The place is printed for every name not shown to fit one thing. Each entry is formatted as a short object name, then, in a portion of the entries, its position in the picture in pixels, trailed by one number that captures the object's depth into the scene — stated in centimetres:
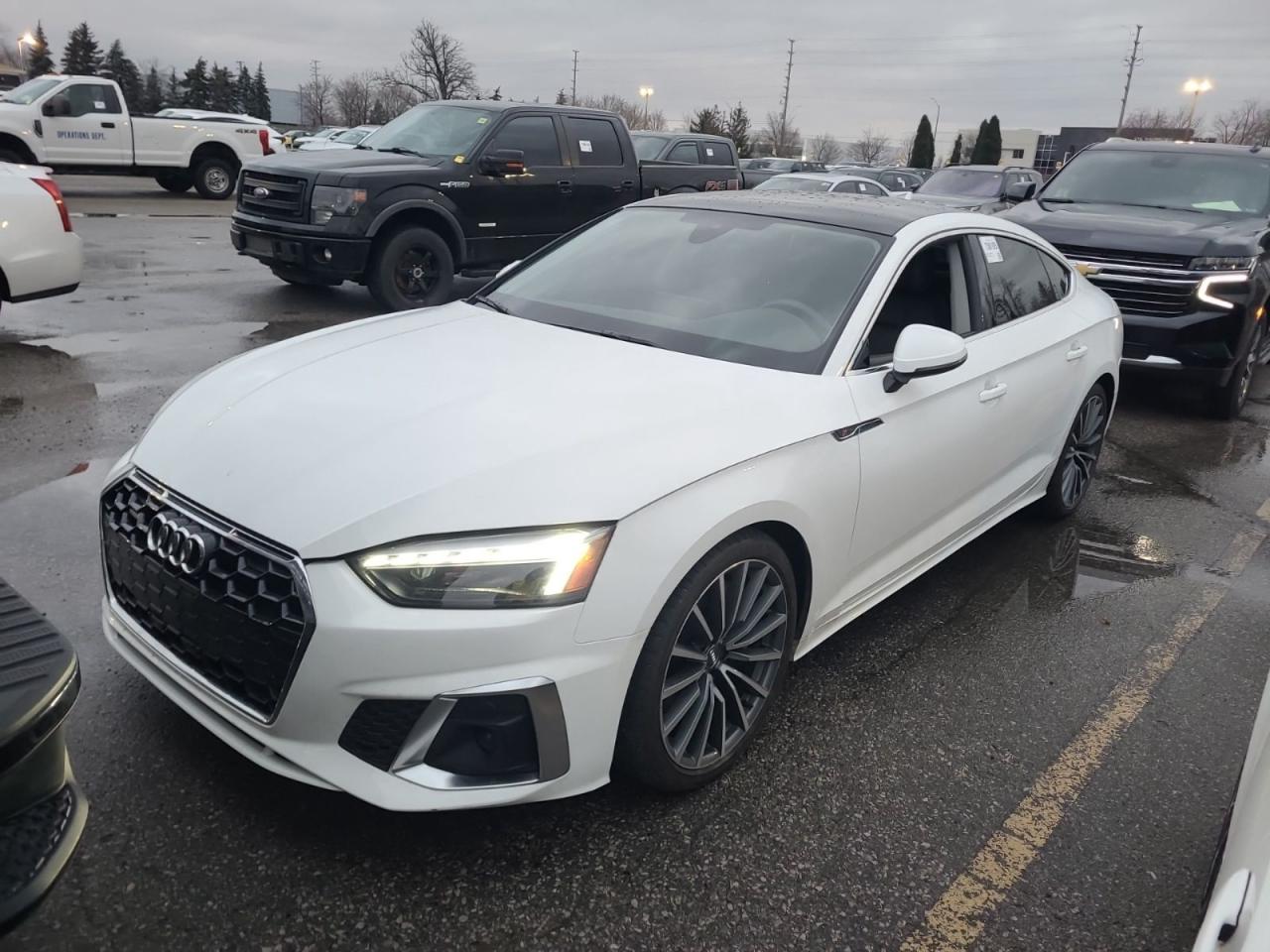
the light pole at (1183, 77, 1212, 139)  4694
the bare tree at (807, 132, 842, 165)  10025
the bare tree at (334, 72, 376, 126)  7375
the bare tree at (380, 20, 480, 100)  5569
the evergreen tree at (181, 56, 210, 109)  7450
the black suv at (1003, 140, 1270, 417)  700
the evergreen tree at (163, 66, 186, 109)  7667
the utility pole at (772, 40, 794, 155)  8039
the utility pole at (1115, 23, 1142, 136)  7675
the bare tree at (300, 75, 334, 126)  8744
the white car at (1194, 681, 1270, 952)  132
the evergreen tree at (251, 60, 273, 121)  8664
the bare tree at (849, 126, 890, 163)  9975
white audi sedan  223
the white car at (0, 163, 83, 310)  683
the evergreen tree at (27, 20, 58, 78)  7012
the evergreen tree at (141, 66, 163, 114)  7106
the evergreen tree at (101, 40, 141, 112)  7262
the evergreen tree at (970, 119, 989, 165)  5878
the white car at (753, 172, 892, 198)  1887
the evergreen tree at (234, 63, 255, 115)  8340
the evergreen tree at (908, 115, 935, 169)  6431
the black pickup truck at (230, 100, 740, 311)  873
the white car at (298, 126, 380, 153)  3033
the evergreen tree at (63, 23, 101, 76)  7444
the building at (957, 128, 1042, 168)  8904
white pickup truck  1717
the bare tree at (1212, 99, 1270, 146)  6694
